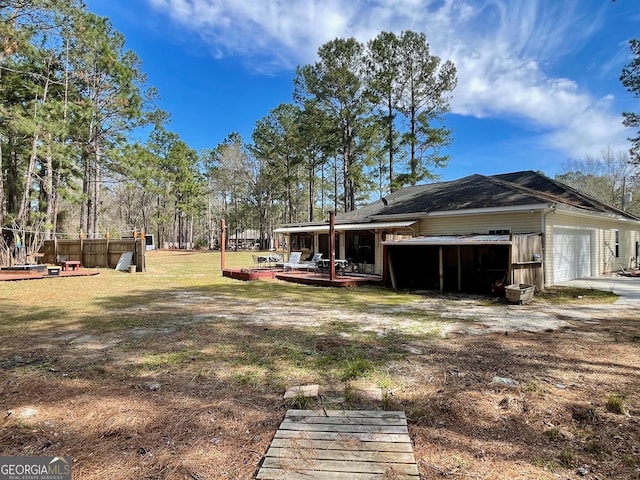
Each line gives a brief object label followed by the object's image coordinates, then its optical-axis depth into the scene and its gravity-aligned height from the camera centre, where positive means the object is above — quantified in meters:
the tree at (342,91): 26.47 +11.58
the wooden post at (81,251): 20.78 -0.63
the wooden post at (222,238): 16.91 +0.16
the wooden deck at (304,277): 13.14 -1.45
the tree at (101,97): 21.12 +9.48
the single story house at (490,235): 11.78 +0.33
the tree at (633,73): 16.86 +8.30
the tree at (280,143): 37.16 +10.79
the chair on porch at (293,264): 16.46 -1.04
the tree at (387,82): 25.39 +11.67
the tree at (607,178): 37.97 +7.62
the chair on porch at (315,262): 16.16 -0.94
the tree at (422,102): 25.00 +10.23
